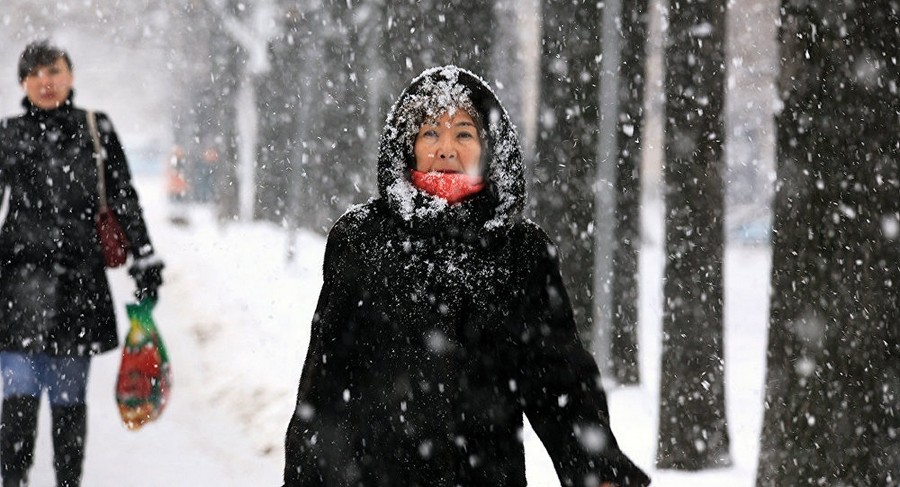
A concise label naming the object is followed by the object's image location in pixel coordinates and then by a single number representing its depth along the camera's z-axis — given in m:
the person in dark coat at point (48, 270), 10.67
